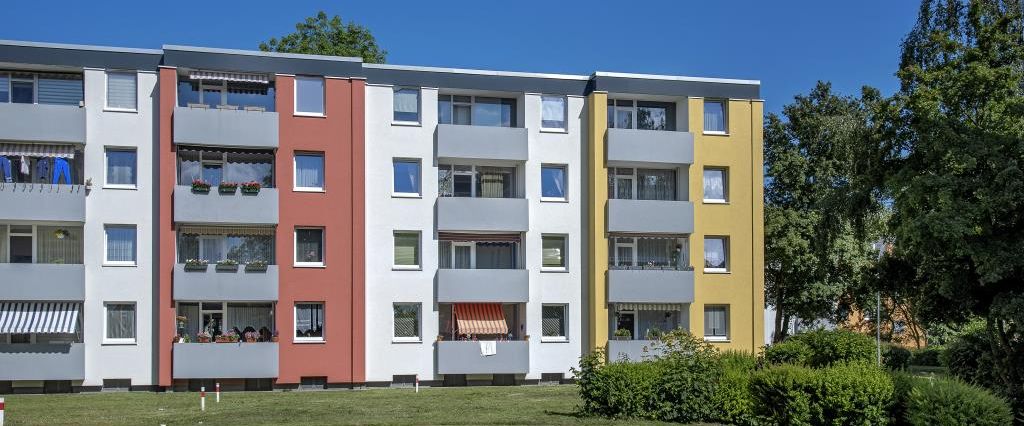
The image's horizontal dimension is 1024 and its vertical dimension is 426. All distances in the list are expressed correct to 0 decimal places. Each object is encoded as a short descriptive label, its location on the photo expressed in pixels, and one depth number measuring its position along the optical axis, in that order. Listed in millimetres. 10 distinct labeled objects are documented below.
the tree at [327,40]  53531
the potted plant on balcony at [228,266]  37500
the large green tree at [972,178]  30500
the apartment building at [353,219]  36812
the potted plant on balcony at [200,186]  37094
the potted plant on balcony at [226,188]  37438
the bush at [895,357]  51344
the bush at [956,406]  19719
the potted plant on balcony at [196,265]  37094
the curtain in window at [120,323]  37250
